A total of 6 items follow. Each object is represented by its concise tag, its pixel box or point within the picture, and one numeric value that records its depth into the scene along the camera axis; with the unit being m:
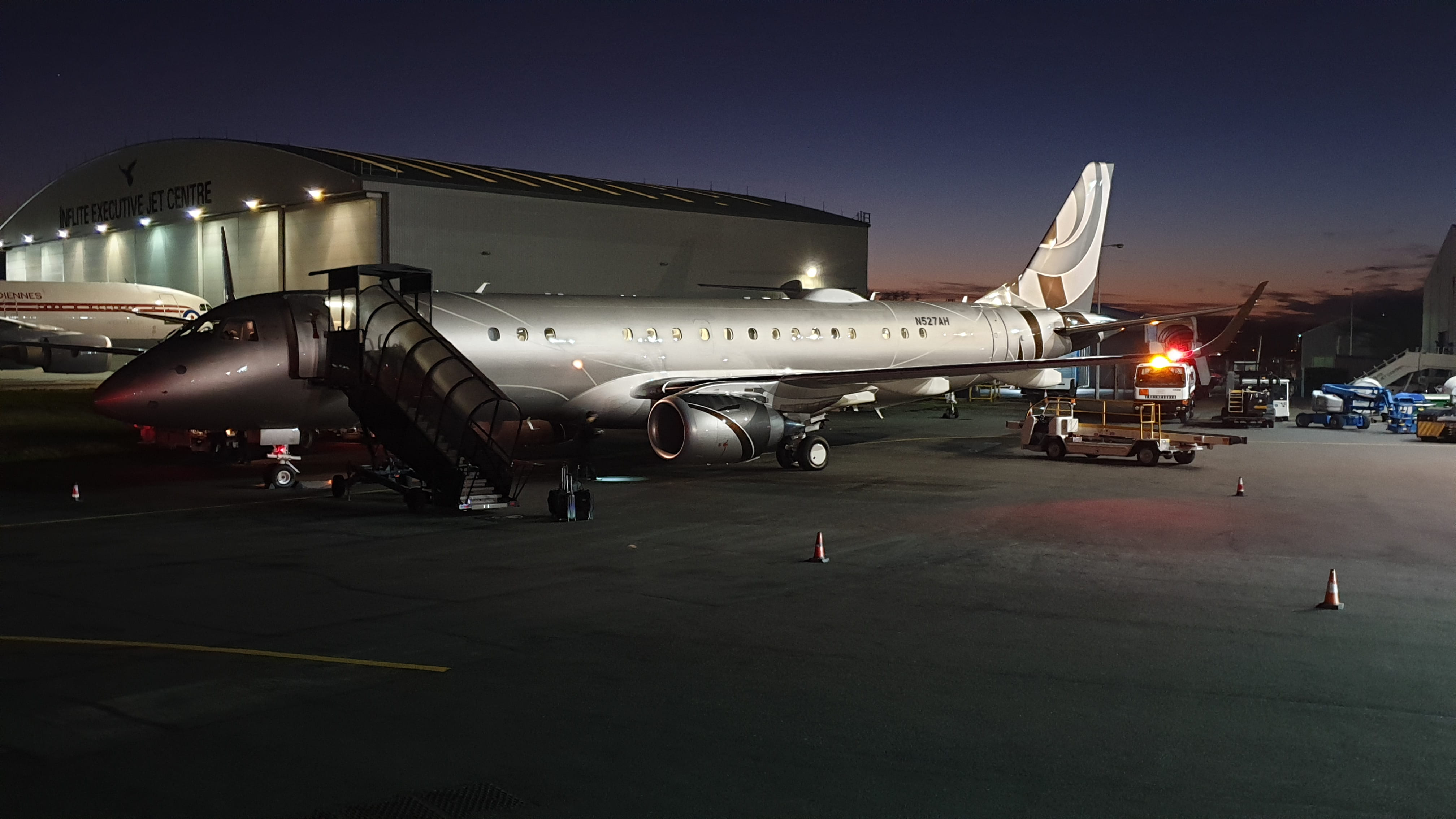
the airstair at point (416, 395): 17.17
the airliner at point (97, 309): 51.69
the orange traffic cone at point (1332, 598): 10.97
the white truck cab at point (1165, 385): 34.22
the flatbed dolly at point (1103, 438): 24.64
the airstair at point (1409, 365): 51.97
